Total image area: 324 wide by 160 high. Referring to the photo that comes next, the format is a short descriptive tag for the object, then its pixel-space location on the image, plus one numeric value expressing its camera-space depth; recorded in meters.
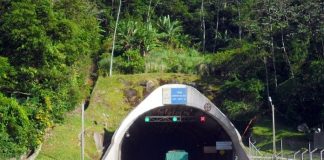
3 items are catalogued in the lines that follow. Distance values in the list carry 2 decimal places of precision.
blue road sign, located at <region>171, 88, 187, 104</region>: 52.12
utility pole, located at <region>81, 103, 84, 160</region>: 41.64
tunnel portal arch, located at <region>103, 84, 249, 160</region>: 51.16
